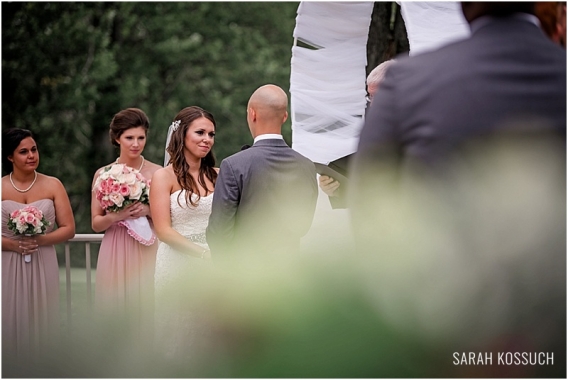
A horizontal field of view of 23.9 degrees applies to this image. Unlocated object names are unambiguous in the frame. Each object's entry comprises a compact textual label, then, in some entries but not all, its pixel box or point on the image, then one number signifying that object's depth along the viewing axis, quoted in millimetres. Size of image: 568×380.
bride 7867
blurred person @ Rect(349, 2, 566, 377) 1683
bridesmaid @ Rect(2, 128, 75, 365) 9190
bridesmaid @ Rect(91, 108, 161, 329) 9039
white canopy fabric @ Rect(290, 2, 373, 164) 8169
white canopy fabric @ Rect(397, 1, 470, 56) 6625
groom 5925
